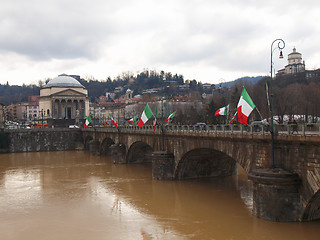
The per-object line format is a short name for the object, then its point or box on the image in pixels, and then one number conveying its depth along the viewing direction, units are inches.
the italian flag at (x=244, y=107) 813.2
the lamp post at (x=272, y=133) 714.6
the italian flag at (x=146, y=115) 1348.4
